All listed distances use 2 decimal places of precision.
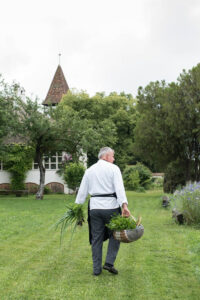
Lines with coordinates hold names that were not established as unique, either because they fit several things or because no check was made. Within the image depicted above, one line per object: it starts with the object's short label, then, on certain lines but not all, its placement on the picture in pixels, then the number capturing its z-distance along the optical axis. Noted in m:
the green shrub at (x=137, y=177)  43.84
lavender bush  12.64
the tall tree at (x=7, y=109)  27.48
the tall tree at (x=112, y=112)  49.62
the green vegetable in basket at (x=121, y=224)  6.38
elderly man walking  6.65
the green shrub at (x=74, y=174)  34.56
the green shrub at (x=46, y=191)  40.50
